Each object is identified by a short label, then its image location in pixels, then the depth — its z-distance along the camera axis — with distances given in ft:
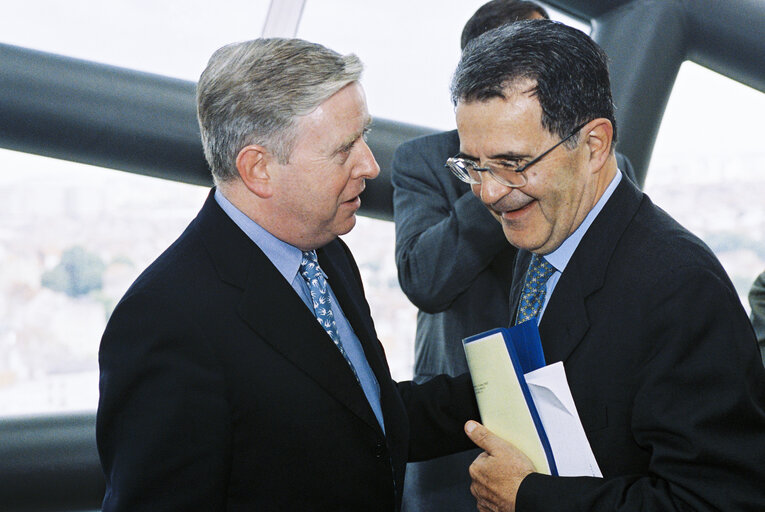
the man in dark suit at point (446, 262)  6.45
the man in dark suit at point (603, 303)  3.83
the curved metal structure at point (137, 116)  7.97
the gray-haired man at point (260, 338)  4.02
